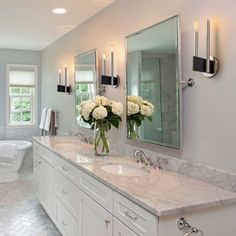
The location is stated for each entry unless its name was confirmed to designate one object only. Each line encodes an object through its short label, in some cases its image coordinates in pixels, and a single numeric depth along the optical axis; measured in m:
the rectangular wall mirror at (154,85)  2.18
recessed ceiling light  3.39
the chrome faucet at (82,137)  3.82
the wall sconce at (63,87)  4.51
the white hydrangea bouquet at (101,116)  2.70
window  6.04
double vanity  1.48
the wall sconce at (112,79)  3.09
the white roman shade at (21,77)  6.06
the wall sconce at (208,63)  1.84
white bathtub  5.22
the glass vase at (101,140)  2.80
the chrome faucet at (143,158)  2.48
